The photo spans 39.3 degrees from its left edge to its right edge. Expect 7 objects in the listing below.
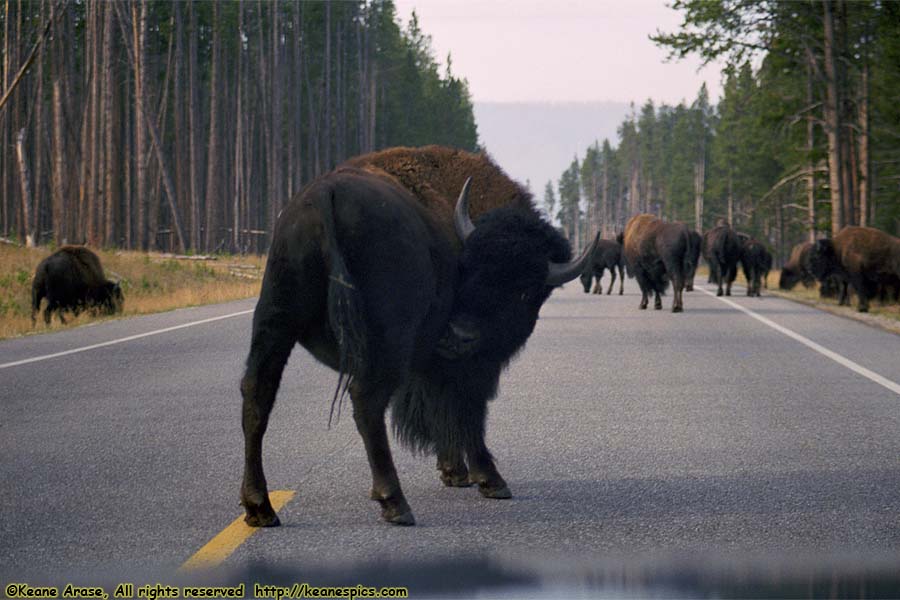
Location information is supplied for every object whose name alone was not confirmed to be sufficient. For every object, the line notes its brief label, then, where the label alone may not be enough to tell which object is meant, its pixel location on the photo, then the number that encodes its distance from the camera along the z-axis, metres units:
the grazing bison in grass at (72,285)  20.69
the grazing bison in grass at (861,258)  22.28
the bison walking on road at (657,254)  22.88
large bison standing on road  5.41
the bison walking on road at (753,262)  30.94
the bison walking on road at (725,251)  30.67
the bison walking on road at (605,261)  31.93
